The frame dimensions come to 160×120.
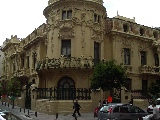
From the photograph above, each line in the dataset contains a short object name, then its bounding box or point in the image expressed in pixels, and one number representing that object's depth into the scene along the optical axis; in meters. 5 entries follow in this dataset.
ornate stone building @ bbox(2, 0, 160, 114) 26.70
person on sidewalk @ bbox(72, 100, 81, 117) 22.35
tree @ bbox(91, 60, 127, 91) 22.70
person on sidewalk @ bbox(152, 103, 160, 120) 13.49
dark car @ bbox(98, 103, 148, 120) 15.75
